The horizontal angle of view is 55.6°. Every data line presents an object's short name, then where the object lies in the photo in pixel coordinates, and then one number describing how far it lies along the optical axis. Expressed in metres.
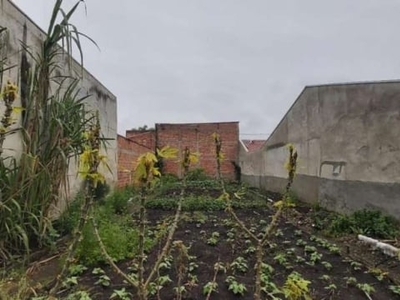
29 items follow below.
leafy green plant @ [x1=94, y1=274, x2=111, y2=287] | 2.91
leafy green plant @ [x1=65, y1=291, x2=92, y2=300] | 2.53
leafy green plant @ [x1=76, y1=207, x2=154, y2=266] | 3.42
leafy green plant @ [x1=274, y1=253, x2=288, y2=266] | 3.60
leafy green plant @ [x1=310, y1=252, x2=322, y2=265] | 3.76
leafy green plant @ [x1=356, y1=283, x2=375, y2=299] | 2.89
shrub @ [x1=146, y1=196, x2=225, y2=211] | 7.56
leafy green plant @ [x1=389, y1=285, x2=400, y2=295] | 2.92
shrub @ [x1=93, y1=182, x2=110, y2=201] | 6.88
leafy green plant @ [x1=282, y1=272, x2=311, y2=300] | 1.56
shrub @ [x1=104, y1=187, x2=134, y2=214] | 6.48
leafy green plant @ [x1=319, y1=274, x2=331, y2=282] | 3.18
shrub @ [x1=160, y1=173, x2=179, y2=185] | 13.86
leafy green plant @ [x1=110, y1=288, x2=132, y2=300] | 2.61
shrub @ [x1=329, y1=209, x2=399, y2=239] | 4.84
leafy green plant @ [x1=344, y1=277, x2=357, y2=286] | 3.10
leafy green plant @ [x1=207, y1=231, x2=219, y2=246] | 4.38
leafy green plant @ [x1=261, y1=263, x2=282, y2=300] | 2.73
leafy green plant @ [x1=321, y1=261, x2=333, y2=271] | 3.55
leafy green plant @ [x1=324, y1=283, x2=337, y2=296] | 2.90
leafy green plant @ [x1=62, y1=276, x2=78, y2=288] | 2.85
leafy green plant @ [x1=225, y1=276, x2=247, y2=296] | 2.77
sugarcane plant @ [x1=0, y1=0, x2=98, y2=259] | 3.20
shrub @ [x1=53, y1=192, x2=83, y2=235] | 4.35
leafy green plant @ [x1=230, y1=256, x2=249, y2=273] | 3.33
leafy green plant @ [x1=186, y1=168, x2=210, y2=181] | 15.06
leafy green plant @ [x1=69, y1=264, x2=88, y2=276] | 3.15
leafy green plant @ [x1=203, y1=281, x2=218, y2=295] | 2.67
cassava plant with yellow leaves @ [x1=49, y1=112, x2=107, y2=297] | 1.35
